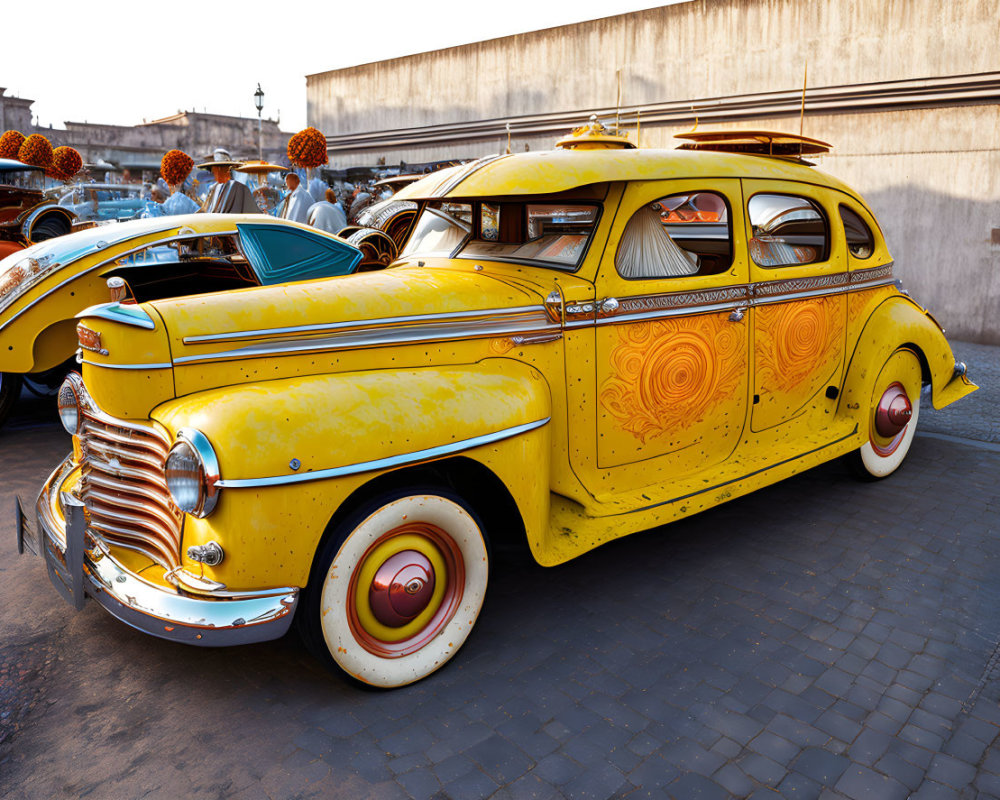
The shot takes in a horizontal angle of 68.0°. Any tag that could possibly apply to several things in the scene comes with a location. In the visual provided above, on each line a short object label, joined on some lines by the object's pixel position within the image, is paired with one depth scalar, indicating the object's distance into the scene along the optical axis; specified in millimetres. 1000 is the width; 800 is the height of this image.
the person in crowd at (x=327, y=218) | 7727
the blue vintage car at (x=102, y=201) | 14931
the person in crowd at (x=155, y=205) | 10556
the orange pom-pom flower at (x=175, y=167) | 9594
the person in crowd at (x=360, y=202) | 12695
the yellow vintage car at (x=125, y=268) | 5234
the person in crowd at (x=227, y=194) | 8648
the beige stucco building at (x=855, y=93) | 8484
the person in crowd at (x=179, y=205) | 9234
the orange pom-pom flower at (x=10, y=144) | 12461
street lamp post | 20306
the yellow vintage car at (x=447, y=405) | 2375
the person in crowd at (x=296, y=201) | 8633
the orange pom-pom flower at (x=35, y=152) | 11297
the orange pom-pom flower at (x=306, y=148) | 8625
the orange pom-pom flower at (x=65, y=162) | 12320
